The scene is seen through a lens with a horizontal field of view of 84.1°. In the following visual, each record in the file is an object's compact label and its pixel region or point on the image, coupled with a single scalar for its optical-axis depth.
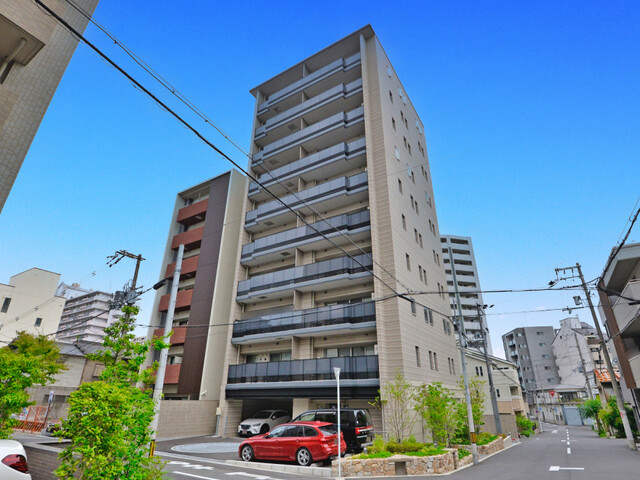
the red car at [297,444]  13.73
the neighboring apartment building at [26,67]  8.29
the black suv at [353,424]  15.53
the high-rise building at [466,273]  64.75
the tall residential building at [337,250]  22.39
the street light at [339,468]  12.06
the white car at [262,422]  22.67
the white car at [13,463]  5.99
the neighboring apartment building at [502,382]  40.41
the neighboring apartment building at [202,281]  28.45
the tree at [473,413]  18.90
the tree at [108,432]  5.83
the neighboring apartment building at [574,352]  62.78
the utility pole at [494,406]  26.22
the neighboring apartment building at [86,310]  97.69
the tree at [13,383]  10.27
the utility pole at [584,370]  56.35
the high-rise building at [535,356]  72.91
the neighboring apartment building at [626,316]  20.44
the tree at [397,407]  18.25
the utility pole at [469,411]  16.05
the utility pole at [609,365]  21.53
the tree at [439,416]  16.70
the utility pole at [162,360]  7.89
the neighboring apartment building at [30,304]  45.59
